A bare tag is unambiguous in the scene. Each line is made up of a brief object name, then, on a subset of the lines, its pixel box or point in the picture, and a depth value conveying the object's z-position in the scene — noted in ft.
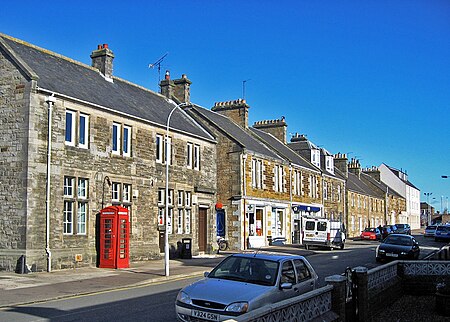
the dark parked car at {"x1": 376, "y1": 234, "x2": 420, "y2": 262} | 86.84
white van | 125.18
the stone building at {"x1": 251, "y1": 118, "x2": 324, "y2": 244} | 149.89
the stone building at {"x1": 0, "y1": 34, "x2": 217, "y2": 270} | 69.67
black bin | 98.66
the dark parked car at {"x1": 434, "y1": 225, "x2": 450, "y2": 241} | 169.78
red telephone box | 76.69
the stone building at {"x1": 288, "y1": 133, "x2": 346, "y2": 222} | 175.63
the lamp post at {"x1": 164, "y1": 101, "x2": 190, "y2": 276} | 67.80
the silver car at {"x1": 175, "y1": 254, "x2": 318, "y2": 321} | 28.78
